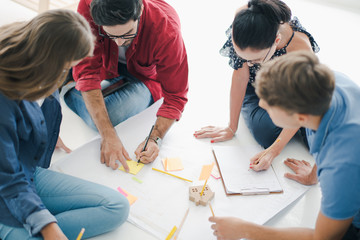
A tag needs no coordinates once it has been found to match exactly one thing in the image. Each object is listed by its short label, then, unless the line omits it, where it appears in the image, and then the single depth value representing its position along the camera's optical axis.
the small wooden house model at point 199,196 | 1.46
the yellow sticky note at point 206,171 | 1.61
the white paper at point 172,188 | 1.40
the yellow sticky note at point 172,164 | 1.64
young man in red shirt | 1.63
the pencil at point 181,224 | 1.34
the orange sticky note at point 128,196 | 1.46
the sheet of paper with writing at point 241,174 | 1.55
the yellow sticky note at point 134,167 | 1.60
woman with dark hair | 1.32
